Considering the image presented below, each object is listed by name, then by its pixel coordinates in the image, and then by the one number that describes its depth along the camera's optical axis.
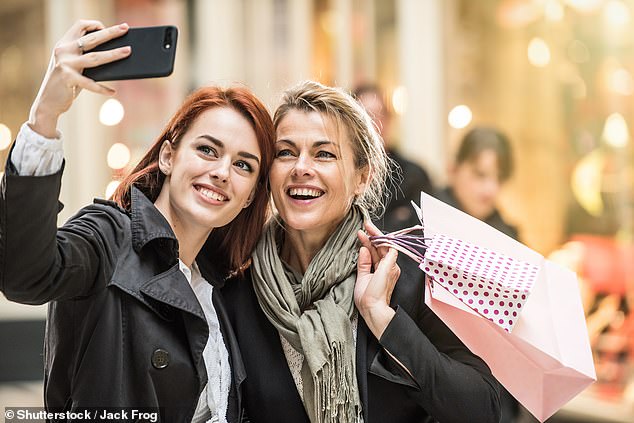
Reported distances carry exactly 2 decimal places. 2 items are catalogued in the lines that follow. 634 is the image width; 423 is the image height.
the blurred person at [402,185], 4.45
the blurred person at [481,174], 4.82
